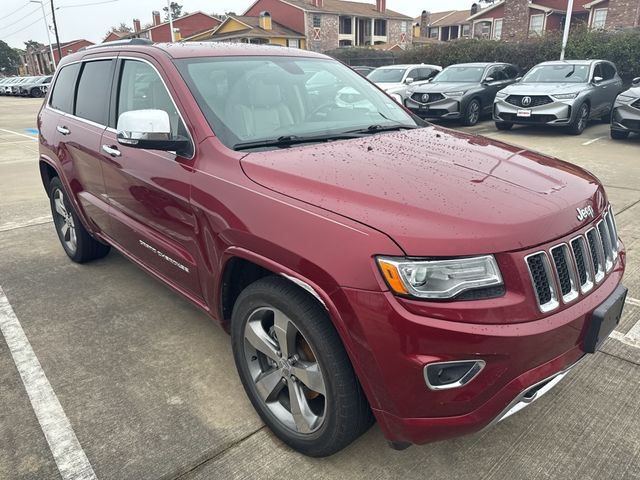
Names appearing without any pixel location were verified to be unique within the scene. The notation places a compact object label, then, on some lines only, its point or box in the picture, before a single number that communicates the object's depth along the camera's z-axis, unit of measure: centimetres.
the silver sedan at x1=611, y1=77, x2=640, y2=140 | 952
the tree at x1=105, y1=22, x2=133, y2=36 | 6670
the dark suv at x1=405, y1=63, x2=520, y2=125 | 1252
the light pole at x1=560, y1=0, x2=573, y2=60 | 1791
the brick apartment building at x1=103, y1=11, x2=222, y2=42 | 5581
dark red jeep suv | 178
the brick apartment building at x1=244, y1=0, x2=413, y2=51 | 4991
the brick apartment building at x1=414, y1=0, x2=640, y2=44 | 3159
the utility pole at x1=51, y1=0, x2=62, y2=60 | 5091
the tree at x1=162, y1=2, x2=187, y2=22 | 9100
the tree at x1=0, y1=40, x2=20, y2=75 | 7781
